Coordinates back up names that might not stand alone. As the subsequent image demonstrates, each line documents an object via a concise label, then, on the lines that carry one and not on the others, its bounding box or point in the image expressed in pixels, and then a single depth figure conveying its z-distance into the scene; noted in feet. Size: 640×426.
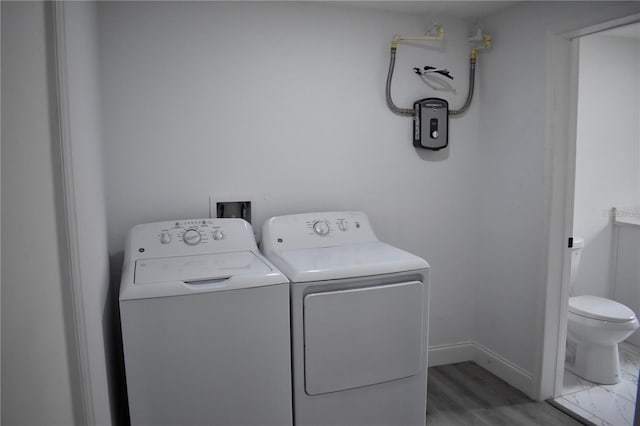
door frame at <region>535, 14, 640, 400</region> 7.35
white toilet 8.17
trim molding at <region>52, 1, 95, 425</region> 3.46
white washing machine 5.22
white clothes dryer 5.93
